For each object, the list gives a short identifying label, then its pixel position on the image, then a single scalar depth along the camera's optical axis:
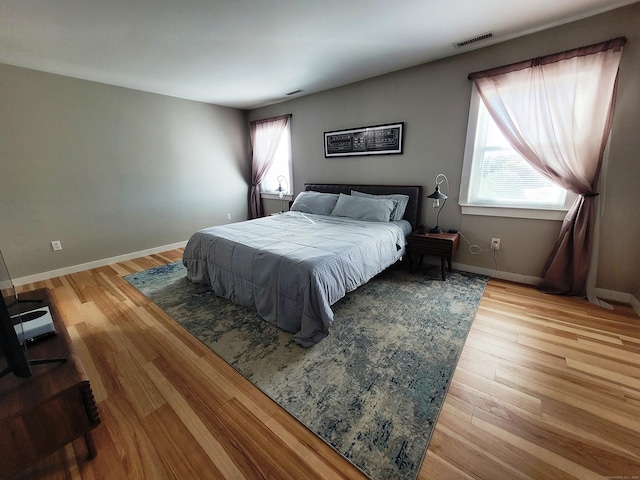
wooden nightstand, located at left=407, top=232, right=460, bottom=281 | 2.77
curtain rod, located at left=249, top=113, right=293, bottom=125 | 4.36
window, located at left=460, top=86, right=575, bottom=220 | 2.54
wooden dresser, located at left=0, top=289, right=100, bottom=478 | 0.94
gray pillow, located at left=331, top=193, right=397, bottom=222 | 3.13
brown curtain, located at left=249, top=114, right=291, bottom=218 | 4.56
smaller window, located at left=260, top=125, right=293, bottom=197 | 4.63
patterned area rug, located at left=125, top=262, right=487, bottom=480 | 1.24
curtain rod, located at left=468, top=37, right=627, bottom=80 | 2.02
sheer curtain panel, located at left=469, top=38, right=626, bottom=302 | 2.13
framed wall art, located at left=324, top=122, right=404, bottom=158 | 3.30
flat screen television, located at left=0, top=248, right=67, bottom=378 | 0.96
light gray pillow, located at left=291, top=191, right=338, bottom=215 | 3.67
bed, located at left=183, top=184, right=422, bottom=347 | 1.91
